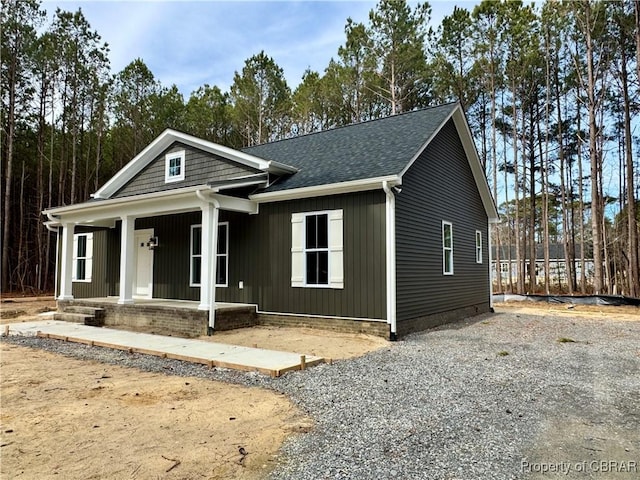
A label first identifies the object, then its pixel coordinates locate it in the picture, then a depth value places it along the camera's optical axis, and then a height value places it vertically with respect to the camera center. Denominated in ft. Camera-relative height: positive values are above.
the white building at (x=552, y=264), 84.29 +0.02
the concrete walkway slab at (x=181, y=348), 17.89 -4.31
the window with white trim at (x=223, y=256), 32.63 +0.65
